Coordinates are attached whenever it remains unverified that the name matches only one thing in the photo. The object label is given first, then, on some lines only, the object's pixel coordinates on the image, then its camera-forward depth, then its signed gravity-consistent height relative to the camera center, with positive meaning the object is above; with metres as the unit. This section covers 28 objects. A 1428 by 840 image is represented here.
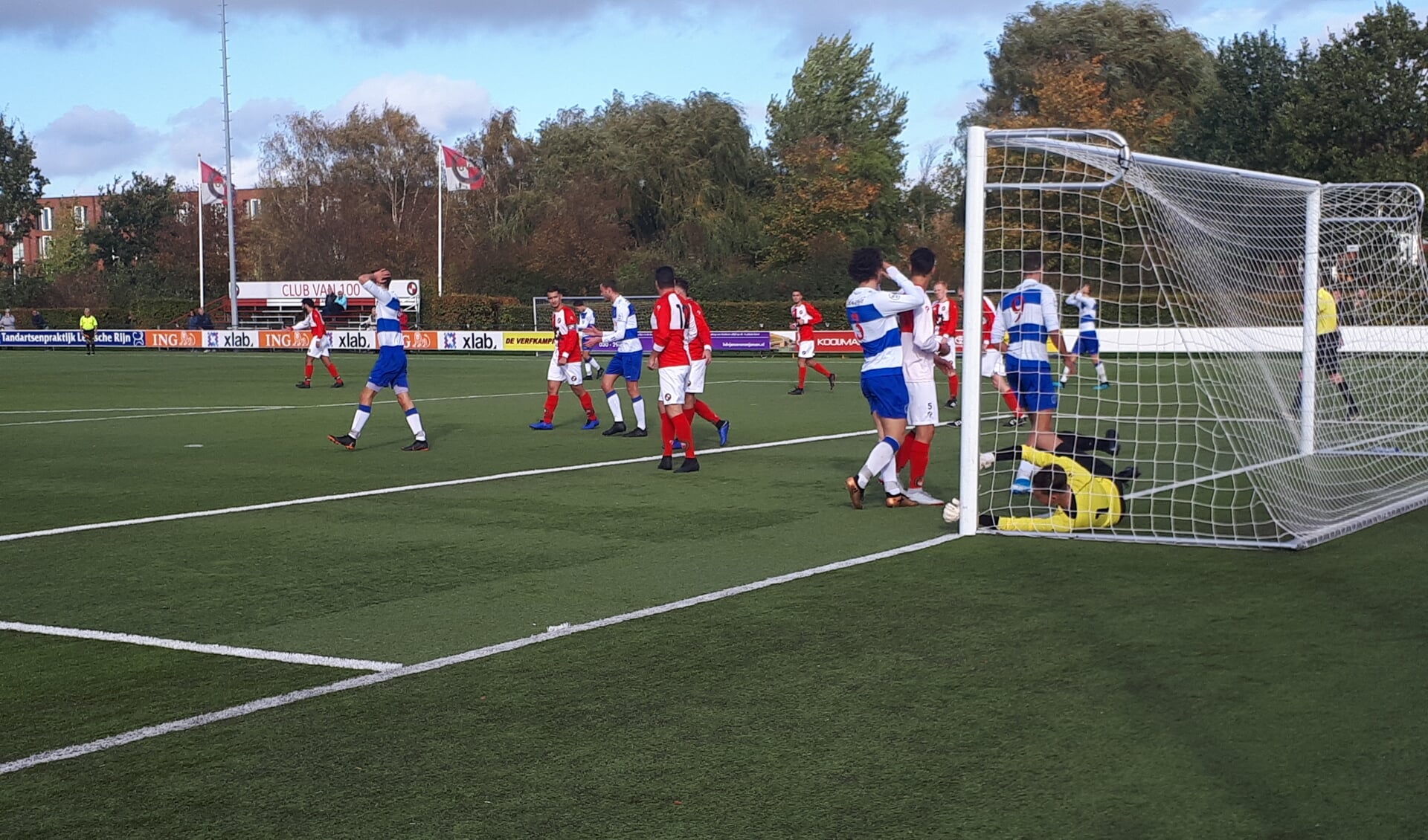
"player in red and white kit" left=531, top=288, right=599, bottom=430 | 17.16 -0.28
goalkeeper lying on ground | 8.66 -1.03
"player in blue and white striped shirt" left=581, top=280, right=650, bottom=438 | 16.41 -0.16
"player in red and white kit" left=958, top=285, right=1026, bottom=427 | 11.25 -0.24
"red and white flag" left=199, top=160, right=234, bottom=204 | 51.28 +6.73
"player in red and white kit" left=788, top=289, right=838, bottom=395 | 23.62 +0.39
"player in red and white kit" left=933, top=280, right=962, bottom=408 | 16.45 +0.44
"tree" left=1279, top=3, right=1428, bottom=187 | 45.25 +8.83
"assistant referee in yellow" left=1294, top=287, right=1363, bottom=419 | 12.57 +0.04
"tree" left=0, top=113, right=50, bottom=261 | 80.06 +10.39
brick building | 102.34 +12.19
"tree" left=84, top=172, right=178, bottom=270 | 83.31 +8.25
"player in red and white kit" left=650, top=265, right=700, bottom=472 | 12.50 -0.17
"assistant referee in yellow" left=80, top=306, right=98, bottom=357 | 45.69 +0.73
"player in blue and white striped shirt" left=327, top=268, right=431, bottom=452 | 14.11 -0.17
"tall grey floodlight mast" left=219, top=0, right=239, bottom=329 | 51.12 +6.08
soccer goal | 8.85 +0.15
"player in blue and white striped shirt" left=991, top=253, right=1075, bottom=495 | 10.54 +0.04
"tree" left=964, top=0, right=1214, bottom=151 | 57.91 +13.60
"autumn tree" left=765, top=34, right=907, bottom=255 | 55.41 +9.73
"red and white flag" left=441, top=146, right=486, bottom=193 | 45.47 +6.30
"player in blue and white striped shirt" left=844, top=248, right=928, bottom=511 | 9.82 -0.13
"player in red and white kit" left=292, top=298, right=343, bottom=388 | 27.20 +0.19
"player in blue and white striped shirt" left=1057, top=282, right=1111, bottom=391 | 14.42 +0.13
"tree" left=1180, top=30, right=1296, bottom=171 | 50.53 +9.81
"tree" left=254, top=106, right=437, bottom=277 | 68.31 +8.45
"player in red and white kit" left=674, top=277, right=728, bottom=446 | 13.38 -0.09
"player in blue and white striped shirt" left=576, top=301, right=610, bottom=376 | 18.02 +0.40
